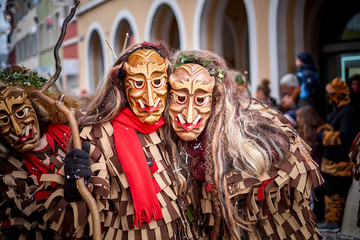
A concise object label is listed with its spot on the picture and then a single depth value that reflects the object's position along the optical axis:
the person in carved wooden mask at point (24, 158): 2.74
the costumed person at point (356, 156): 3.17
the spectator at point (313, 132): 4.81
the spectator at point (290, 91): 5.57
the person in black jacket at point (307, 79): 5.43
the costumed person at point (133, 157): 2.51
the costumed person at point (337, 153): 4.50
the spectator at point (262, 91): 5.89
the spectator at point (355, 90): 5.02
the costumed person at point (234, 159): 2.63
